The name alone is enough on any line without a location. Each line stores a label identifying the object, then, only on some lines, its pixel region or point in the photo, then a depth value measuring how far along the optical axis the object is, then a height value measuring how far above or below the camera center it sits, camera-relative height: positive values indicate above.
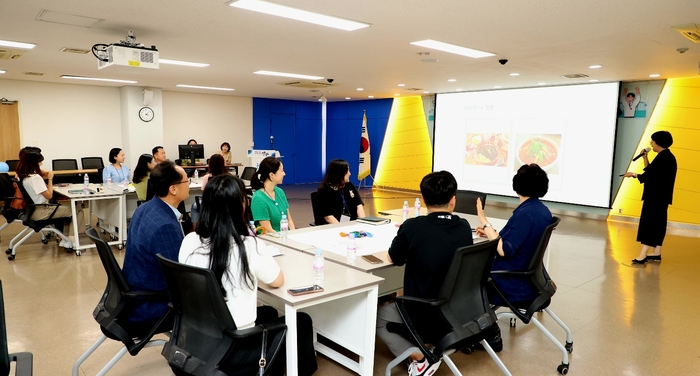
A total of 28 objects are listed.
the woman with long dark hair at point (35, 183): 5.53 -0.64
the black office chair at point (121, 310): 2.31 -0.93
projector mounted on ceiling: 4.41 +0.76
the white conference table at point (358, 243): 2.95 -0.79
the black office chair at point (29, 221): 5.51 -1.10
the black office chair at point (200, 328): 1.93 -0.86
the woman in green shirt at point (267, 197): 3.77 -0.52
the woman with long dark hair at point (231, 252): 2.02 -0.53
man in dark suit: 2.36 -0.59
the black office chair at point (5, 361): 1.63 -0.85
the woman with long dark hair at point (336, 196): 4.36 -0.60
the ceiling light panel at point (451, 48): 5.14 +1.07
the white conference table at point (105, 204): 5.70 -0.99
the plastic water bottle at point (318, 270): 2.44 -0.73
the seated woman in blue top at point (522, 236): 2.87 -0.61
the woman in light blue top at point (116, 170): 7.06 -0.59
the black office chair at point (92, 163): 9.48 -0.66
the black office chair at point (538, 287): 2.81 -0.94
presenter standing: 5.48 -0.63
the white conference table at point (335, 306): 2.25 -0.96
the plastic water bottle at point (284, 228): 3.41 -0.71
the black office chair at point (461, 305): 2.30 -0.88
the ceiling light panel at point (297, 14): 3.72 +1.06
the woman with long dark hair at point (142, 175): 5.85 -0.55
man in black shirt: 2.39 -0.59
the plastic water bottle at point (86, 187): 5.94 -0.77
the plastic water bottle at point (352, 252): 2.87 -0.73
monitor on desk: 10.35 -0.43
